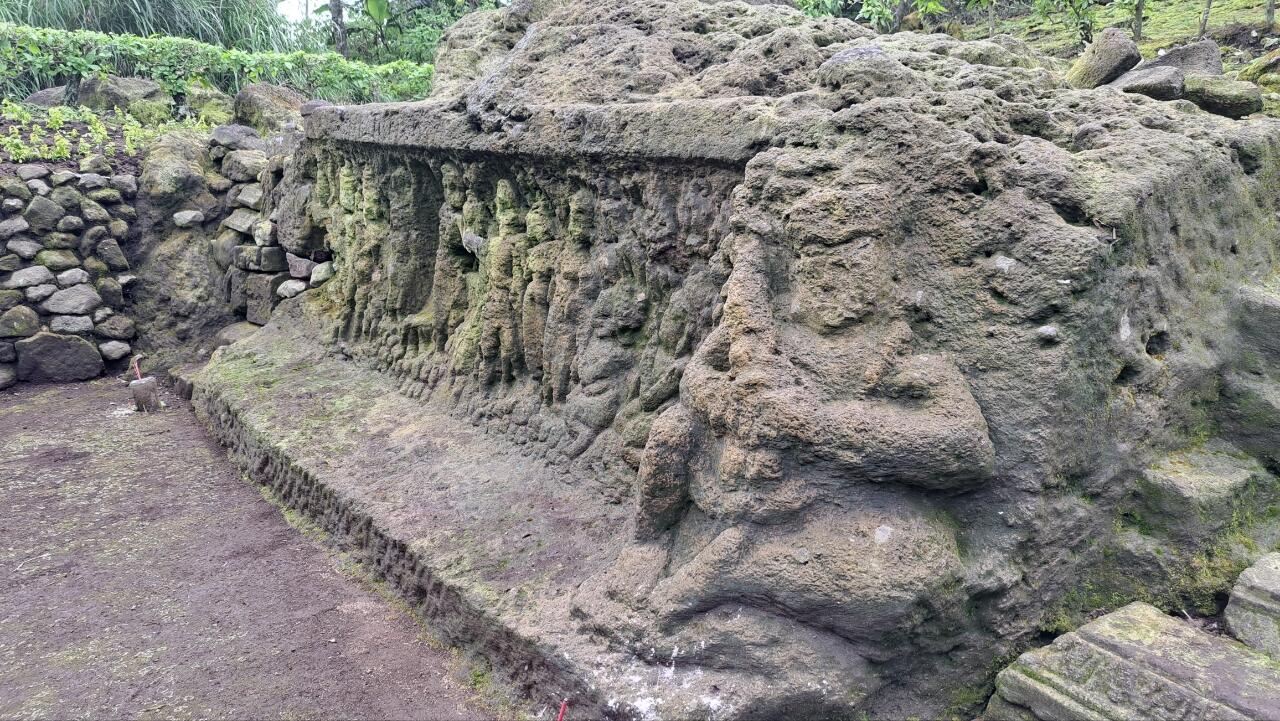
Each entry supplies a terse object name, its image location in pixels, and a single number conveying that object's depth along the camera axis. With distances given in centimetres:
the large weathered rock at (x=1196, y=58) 469
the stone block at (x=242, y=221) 747
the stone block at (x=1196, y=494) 272
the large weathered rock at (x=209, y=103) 981
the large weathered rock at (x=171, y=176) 764
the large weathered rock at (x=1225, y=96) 396
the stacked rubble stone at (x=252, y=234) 704
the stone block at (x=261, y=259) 715
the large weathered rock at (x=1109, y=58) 437
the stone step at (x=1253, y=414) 291
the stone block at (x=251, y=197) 762
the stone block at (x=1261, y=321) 300
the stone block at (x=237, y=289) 737
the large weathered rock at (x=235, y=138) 799
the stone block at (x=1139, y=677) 223
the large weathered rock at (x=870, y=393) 255
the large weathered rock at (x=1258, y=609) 247
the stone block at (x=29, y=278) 698
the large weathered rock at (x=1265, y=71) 491
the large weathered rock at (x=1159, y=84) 381
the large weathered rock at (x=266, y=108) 904
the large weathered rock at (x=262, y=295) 715
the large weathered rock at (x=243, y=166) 779
